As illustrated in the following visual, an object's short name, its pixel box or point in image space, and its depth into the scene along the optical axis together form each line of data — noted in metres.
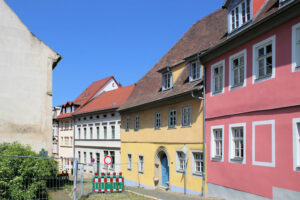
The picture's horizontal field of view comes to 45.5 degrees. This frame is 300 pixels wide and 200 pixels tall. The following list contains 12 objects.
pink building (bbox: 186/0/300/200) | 11.82
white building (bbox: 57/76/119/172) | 49.00
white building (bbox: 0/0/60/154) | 23.50
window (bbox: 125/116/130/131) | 29.84
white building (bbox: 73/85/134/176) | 36.09
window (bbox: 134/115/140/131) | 27.64
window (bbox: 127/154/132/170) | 29.25
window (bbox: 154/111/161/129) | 24.02
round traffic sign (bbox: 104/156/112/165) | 23.76
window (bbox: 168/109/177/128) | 21.74
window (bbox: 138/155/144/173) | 26.86
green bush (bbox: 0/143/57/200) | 12.24
